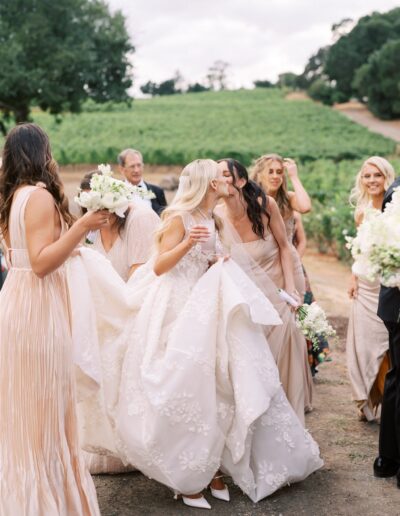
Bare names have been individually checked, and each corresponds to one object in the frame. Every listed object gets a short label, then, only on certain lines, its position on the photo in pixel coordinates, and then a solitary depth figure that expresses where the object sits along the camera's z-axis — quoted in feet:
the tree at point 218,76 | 488.85
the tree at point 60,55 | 92.07
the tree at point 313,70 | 346.13
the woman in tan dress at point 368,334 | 20.27
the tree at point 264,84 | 469.98
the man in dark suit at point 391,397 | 15.84
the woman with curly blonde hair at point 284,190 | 20.86
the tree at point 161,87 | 456.45
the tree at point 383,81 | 237.86
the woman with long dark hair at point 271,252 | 18.28
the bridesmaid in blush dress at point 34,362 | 11.85
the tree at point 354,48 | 296.51
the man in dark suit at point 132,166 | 25.17
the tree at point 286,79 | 414.21
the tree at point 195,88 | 473.67
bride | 14.33
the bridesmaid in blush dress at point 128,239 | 18.29
